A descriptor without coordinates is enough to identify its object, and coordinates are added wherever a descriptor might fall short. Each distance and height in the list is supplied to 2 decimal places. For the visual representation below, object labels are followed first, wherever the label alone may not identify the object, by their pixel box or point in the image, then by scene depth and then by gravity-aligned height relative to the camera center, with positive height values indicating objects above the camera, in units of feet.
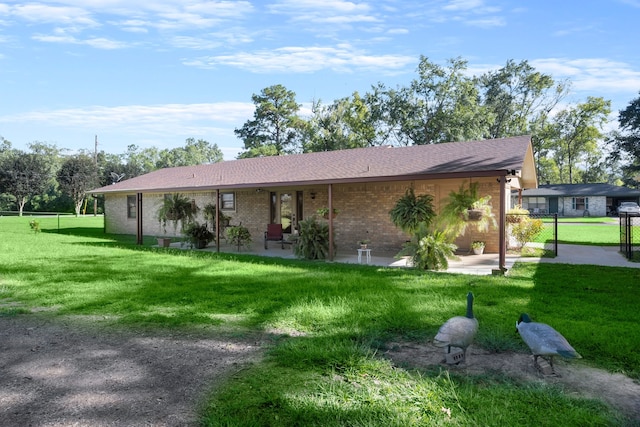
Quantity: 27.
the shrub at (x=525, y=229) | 42.91 -2.12
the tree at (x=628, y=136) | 110.83 +19.56
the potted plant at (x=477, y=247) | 41.75 -3.84
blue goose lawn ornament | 11.14 -3.72
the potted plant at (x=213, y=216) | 53.52 -0.53
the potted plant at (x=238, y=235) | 47.65 -2.69
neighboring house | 140.77 +2.99
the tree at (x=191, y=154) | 256.52 +40.70
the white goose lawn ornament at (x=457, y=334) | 12.26 -3.70
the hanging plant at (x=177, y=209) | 51.57 +0.42
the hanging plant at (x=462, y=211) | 34.01 -0.16
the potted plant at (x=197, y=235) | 50.11 -2.74
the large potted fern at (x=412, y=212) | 34.47 -0.20
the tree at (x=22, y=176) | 150.51 +13.84
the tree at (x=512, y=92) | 133.61 +38.13
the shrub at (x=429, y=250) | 31.63 -3.10
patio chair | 49.16 -2.71
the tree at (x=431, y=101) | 116.88 +31.23
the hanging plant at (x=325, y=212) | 47.57 -0.14
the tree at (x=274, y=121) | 158.10 +34.60
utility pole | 153.80 +22.49
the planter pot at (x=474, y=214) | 35.91 -0.43
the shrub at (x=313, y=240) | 39.34 -2.80
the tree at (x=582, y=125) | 140.67 +29.00
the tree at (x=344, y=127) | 124.57 +25.89
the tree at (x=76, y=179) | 152.87 +12.85
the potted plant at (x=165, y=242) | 50.61 -3.64
